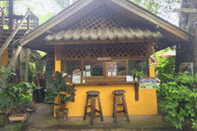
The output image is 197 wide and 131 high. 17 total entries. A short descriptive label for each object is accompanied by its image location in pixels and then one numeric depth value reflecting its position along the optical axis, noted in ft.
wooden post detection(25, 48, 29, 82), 25.55
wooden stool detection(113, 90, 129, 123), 15.38
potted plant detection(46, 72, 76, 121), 15.56
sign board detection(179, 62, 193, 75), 14.87
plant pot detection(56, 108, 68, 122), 15.81
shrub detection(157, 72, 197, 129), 11.76
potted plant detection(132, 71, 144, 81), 16.56
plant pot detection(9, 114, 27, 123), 15.40
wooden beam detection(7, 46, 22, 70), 18.42
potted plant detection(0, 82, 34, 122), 15.16
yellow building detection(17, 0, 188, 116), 16.66
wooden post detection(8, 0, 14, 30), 28.71
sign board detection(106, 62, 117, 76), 17.08
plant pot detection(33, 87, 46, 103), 25.29
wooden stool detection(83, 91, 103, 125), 15.05
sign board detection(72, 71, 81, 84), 16.87
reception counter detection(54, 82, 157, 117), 17.22
